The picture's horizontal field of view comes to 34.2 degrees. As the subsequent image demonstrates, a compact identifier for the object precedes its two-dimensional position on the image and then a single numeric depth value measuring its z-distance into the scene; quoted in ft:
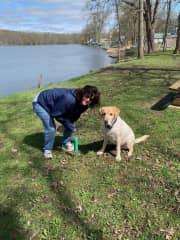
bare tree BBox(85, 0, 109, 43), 81.82
